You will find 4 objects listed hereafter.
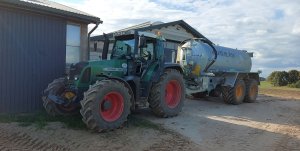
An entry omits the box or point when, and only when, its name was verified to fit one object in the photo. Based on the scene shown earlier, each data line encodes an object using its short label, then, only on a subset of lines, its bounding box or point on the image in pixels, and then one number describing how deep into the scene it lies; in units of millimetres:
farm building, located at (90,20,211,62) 10883
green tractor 5161
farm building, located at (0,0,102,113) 6367
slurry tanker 8863
